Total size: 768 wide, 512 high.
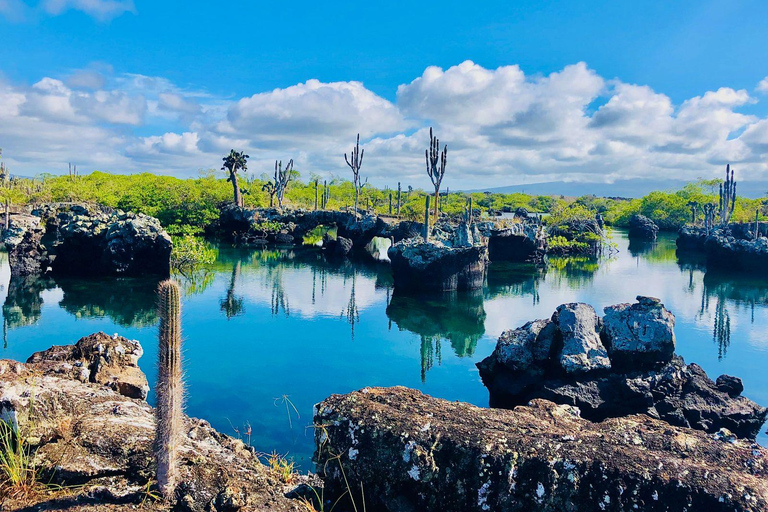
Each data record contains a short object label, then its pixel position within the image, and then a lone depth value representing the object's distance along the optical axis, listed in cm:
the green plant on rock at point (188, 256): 2755
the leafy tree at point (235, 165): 5144
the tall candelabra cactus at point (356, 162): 4962
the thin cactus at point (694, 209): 6131
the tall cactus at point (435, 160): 3503
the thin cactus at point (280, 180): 5514
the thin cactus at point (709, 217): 4432
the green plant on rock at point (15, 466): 403
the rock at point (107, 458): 403
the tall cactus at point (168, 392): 410
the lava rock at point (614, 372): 930
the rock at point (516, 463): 372
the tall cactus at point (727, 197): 4991
